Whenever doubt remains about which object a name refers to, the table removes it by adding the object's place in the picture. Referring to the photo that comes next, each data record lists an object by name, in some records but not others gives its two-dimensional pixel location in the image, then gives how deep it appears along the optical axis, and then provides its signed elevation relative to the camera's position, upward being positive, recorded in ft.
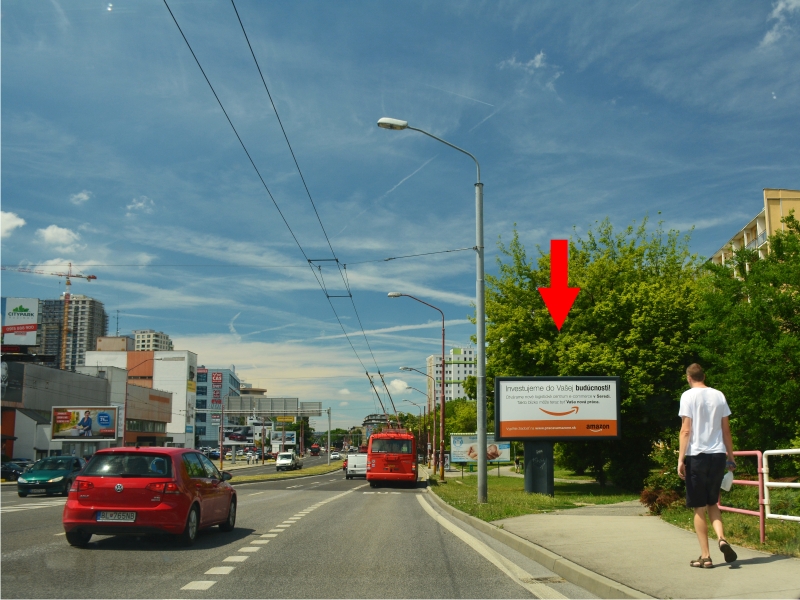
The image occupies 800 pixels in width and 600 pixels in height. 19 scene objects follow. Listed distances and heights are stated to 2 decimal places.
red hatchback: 35.35 -4.04
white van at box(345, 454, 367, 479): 199.82 -14.11
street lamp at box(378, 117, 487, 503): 64.54 +8.04
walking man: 25.25 -1.17
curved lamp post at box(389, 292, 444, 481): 126.98 -5.71
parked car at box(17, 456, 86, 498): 92.00 -8.38
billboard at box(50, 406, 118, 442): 215.92 -4.23
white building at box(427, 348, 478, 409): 569.18 +31.51
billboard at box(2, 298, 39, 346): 254.27 +29.44
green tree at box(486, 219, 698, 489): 97.76 +9.90
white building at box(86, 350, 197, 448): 447.42 +22.28
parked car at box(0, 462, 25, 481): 163.84 -13.42
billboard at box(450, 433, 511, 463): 174.91 -8.40
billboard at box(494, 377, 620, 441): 83.35 +0.44
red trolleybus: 138.31 -8.33
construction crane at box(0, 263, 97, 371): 542.45 +93.60
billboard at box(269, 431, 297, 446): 562.50 -21.28
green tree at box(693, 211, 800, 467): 77.66 +7.60
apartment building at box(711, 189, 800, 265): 244.01 +65.29
